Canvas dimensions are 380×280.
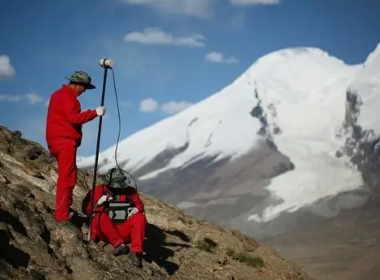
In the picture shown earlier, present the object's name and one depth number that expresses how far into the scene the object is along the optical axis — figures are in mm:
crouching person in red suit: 9492
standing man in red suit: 9070
